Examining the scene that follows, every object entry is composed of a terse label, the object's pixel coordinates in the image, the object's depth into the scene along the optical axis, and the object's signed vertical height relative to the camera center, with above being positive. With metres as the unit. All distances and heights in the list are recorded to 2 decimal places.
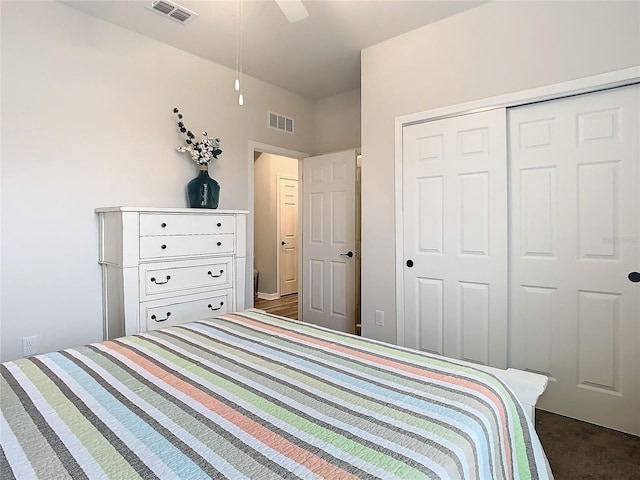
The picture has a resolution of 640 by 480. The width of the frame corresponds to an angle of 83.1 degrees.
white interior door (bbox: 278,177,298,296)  5.91 -0.03
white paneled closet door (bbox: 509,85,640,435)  2.00 -0.12
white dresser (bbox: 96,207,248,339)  2.34 -0.22
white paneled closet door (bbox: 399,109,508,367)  2.40 -0.03
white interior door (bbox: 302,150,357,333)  3.65 -0.08
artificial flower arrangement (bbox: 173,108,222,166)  3.03 +0.74
